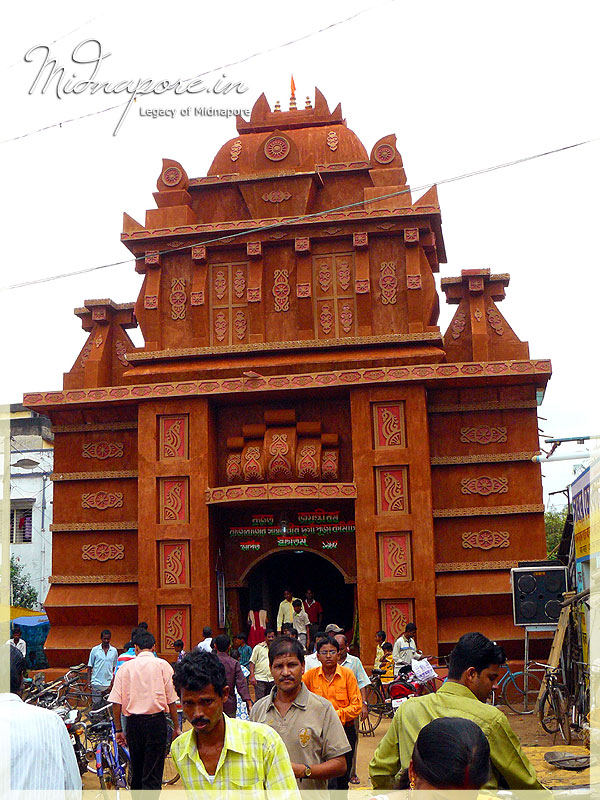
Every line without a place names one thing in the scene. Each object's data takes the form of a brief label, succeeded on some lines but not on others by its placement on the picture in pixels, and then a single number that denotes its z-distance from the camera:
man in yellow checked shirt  3.73
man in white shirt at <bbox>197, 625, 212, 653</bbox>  12.43
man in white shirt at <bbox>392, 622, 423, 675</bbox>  15.19
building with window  31.91
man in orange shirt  7.07
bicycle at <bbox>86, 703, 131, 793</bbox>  9.23
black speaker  14.81
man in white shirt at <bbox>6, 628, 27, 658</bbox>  17.92
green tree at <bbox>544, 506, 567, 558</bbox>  46.61
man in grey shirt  4.88
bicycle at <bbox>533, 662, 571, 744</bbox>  12.38
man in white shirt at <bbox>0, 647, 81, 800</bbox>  3.62
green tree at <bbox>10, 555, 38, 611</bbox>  30.67
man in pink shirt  8.14
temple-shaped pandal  17.47
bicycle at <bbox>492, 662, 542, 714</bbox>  15.60
